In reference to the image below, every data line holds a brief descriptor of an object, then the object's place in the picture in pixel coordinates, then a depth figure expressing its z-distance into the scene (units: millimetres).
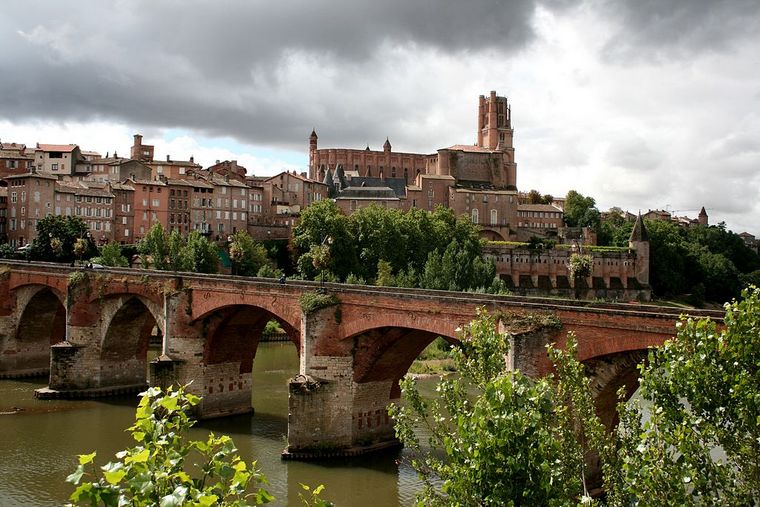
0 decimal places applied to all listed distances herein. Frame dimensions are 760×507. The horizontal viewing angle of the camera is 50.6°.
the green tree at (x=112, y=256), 75375
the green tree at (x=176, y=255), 79125
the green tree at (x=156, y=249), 81312
